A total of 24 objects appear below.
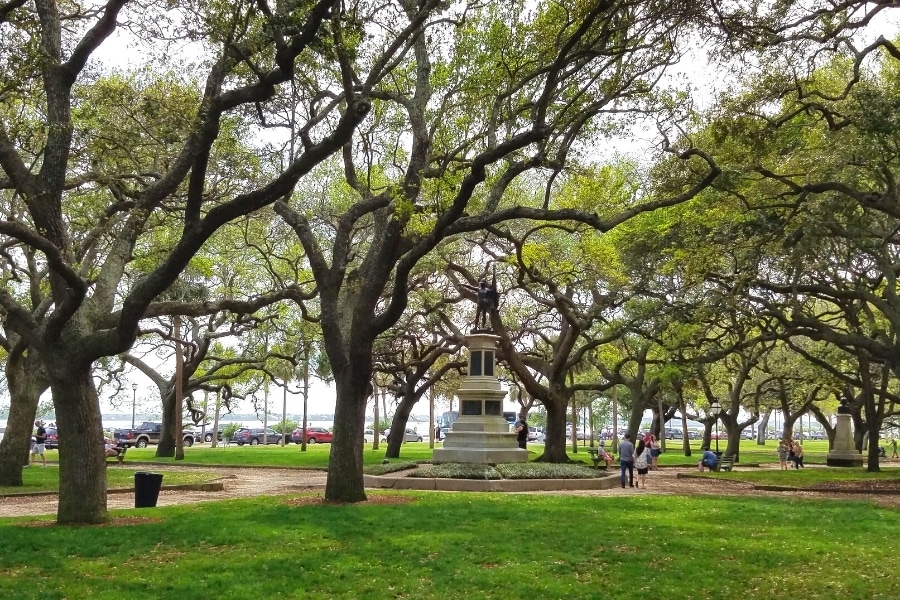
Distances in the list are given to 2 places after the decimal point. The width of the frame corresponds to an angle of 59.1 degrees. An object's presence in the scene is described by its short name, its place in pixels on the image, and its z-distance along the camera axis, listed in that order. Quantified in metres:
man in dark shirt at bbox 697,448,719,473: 26.81
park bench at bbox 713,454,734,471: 28.01
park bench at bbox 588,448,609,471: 25.48
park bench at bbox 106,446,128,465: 27.56
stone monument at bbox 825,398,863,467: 33.50
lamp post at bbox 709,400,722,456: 31.84
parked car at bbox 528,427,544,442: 72.41
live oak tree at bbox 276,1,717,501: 11.70
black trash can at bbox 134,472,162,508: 13.88
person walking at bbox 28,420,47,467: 26.55
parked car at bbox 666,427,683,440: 93.08
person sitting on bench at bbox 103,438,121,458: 27.88
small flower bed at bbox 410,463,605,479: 18.98
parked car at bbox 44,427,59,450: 43.47
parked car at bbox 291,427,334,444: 54.52
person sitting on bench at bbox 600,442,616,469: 25.11
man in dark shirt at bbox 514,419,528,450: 27.12
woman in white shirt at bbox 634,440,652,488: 20.11
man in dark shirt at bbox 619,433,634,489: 20.02
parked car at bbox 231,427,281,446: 58.12
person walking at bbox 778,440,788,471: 30.22
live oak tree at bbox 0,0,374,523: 10.19
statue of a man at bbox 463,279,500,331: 22.53
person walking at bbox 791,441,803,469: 30.42
